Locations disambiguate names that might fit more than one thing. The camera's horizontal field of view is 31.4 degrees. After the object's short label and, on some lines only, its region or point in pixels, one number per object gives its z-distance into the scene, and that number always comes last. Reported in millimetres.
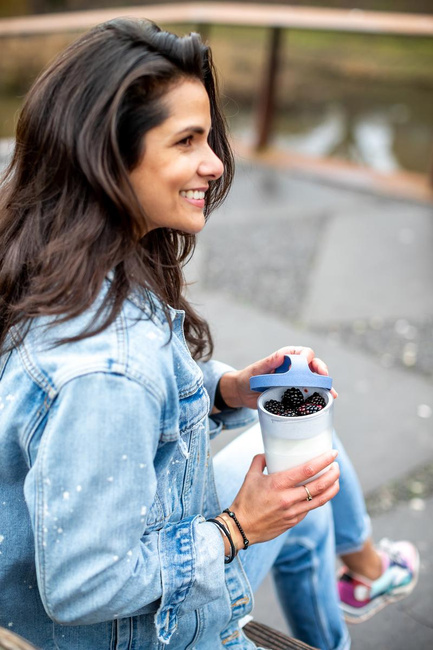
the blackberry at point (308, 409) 1445
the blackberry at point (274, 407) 1489
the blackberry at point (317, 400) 1483
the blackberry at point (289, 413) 1448
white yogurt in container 1408
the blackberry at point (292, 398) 1487
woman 1134
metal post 6465
